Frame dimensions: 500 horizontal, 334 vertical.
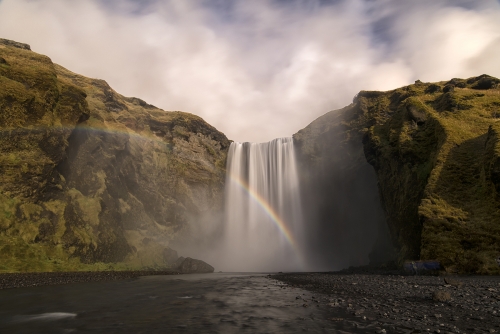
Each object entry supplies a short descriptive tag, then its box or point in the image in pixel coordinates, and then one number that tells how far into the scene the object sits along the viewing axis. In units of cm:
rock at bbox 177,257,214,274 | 4934
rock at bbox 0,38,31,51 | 6042
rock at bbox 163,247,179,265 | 5380
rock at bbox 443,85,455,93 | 4407
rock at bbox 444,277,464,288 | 1760
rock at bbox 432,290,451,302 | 1325
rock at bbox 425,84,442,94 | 5038
